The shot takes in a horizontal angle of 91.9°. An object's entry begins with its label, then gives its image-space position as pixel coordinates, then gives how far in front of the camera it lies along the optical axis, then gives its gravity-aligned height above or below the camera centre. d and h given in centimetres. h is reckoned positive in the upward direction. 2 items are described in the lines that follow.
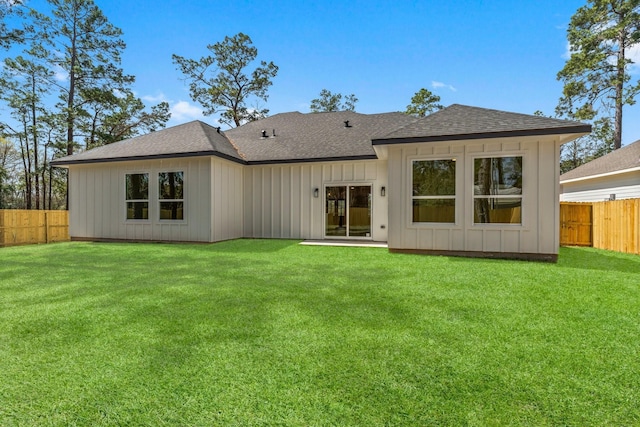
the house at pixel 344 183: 654 +78
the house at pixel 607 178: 1063 +131
